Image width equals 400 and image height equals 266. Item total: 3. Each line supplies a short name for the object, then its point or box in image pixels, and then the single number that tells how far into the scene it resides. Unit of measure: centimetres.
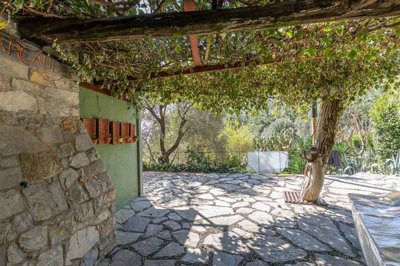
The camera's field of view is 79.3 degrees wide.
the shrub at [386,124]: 653
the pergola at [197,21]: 146
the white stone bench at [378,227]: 139
